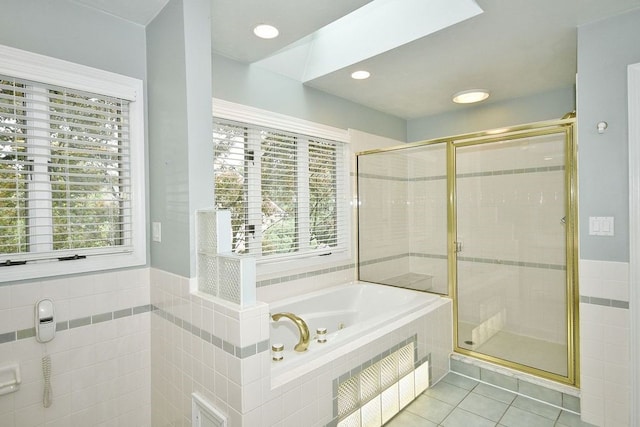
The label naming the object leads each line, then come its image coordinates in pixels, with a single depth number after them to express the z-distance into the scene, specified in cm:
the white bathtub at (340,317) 176
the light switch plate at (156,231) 195
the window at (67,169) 165
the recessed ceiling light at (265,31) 209
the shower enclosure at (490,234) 241
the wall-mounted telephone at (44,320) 165
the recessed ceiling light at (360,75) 274
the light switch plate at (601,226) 196
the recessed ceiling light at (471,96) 294
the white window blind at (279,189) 253
